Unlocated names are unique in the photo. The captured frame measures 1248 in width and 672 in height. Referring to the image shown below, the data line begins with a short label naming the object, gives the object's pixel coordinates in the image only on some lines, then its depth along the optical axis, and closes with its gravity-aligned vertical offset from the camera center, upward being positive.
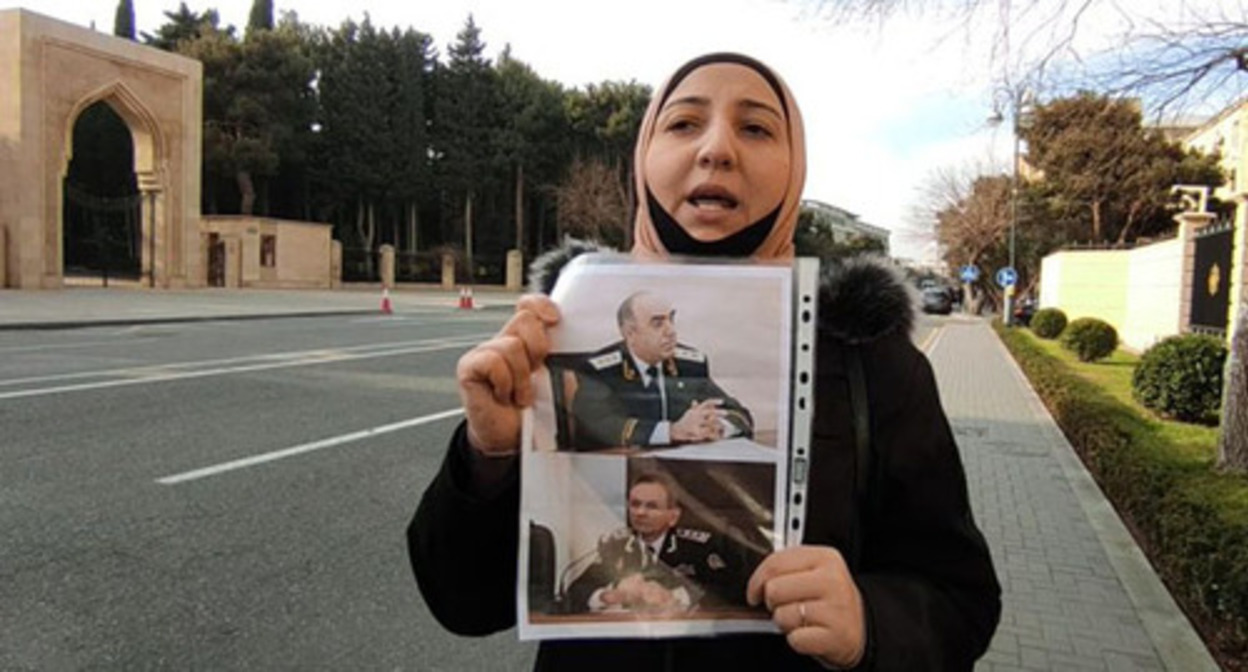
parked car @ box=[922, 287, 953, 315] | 37.84 -0.10
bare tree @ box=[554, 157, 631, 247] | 46.88 +4.86
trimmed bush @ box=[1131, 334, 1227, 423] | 8.91 -0.75
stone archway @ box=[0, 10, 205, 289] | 24.66 +4.28
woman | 1.12 -0.21
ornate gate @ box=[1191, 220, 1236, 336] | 11.66 +0.42
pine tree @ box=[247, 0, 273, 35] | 47.78 +14.45
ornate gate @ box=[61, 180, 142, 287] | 34.31 +1.58
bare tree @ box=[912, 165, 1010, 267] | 45.31 +4.36
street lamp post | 30.75 +1.32
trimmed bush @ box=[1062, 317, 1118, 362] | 15.97 -0.68
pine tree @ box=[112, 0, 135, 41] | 45.78 +13.35
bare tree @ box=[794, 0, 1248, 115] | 6.41 +1.82
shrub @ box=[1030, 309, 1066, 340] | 23.34 -0.58
